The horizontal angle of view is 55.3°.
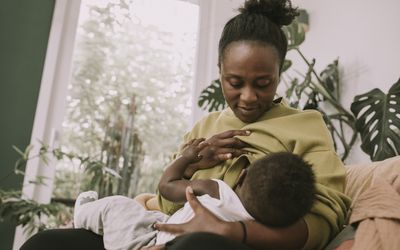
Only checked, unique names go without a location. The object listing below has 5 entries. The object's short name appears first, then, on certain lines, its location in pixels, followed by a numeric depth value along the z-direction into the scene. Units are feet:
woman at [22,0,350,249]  2.82
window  9.54
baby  2.58
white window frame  8.78
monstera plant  5.71
